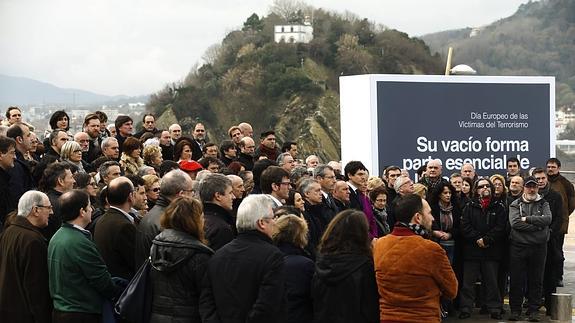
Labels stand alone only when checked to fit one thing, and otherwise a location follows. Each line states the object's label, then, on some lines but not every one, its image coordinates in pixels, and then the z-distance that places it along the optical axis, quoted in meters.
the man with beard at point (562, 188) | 14.45
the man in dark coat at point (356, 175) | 10.98
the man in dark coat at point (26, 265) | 7.52
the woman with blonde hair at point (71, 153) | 10.34
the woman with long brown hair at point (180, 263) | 6.69
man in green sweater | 7.20
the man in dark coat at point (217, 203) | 7.35
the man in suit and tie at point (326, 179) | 10.13
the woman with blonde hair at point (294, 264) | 6.88
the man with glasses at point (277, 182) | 8.82
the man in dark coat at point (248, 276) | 6.39
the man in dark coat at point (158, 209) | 7.31
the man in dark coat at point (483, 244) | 12.50
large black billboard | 15.20
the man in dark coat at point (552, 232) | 13.07
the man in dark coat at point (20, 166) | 9.51
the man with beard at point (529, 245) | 12.35
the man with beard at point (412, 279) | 6.90
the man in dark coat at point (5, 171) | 9.27
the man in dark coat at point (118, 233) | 7.60
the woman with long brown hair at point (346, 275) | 6.76
